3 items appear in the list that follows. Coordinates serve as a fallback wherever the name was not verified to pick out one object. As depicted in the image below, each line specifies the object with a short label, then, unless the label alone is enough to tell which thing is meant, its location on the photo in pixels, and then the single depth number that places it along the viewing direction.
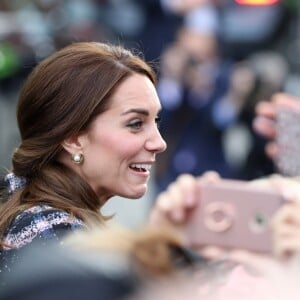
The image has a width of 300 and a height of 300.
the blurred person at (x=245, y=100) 13.30
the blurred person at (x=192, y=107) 13.31
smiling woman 6.10
